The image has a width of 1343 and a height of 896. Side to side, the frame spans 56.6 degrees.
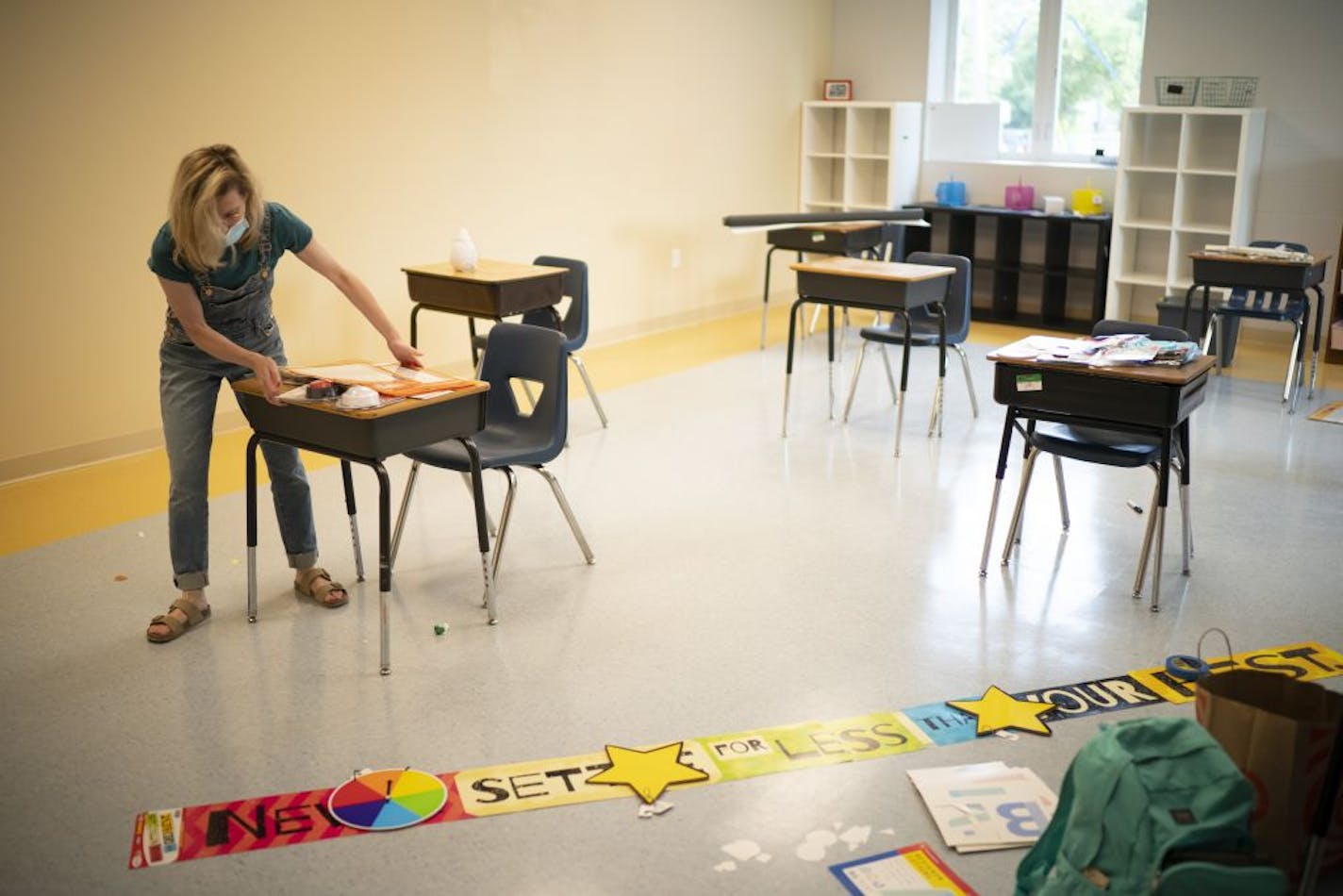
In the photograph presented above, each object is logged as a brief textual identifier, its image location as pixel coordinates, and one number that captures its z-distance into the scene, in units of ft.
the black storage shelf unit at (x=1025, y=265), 27.40
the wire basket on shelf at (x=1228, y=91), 25.07
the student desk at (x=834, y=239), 25.00
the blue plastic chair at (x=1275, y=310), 20.72
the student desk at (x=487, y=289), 18.20
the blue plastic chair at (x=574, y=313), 19.38
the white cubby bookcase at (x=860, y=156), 29.71
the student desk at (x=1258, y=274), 19.89
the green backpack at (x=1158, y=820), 7.18
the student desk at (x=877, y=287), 18.08
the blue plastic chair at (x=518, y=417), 13.12
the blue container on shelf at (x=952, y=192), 29.35
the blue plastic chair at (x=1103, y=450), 13.07
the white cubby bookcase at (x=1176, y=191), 25.13
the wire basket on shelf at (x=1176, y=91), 25.40
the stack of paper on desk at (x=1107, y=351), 12.98
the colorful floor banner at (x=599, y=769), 9.16
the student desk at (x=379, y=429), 11.09
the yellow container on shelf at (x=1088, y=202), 27.30
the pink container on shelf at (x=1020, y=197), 28.27
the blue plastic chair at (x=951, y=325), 19.26
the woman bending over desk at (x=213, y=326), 11.05
